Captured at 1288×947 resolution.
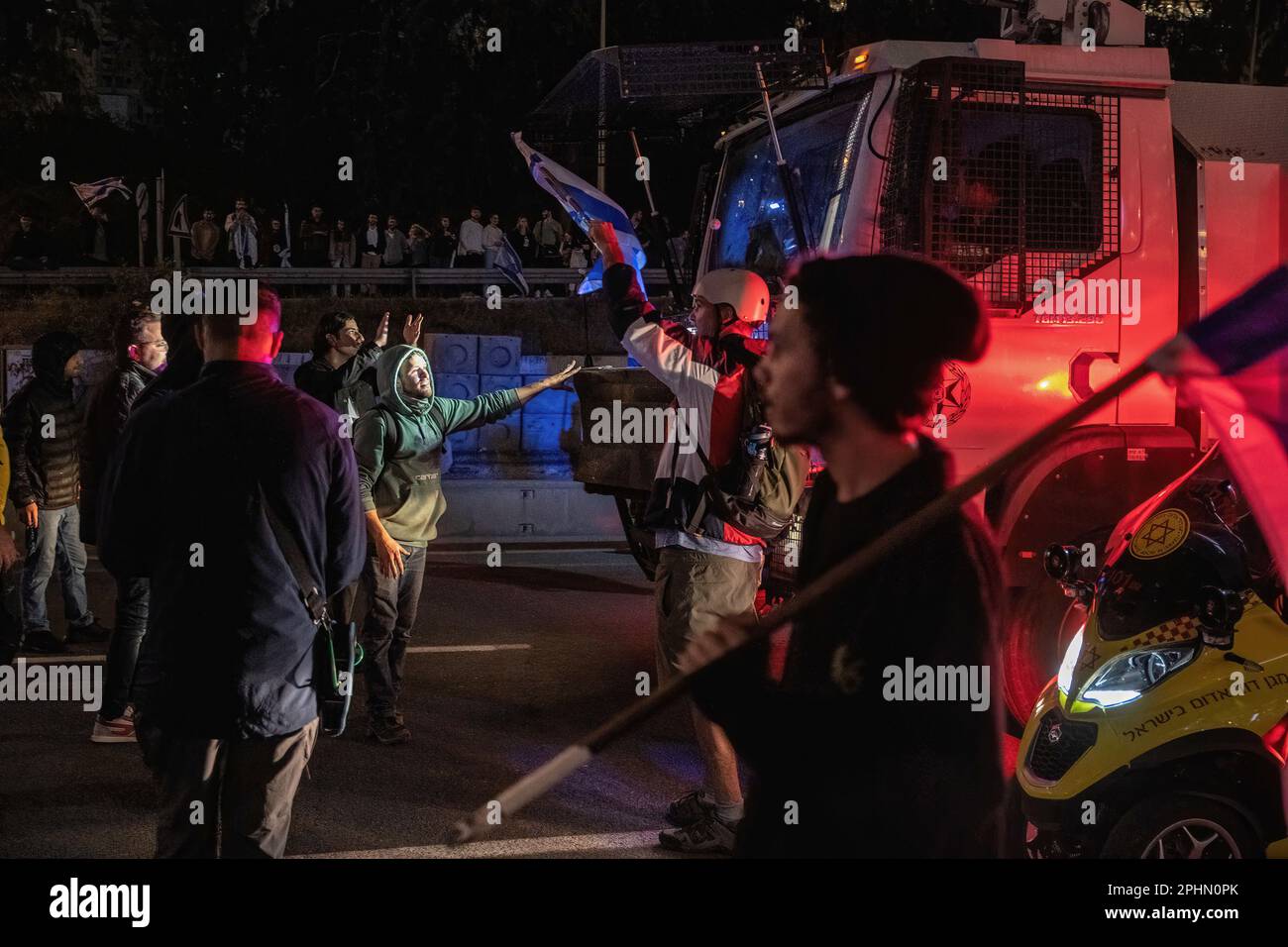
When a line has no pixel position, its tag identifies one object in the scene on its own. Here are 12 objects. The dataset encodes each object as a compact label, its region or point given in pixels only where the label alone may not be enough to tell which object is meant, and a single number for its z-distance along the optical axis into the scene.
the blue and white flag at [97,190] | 20.48
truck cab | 5.61
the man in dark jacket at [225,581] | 3.36
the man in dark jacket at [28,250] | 21.02
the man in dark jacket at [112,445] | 6.04
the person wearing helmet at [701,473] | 4.69
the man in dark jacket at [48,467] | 7.78
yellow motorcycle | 3.91
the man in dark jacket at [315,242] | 22.67
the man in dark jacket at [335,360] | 6.96
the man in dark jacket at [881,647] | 2.12
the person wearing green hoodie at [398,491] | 5.97
